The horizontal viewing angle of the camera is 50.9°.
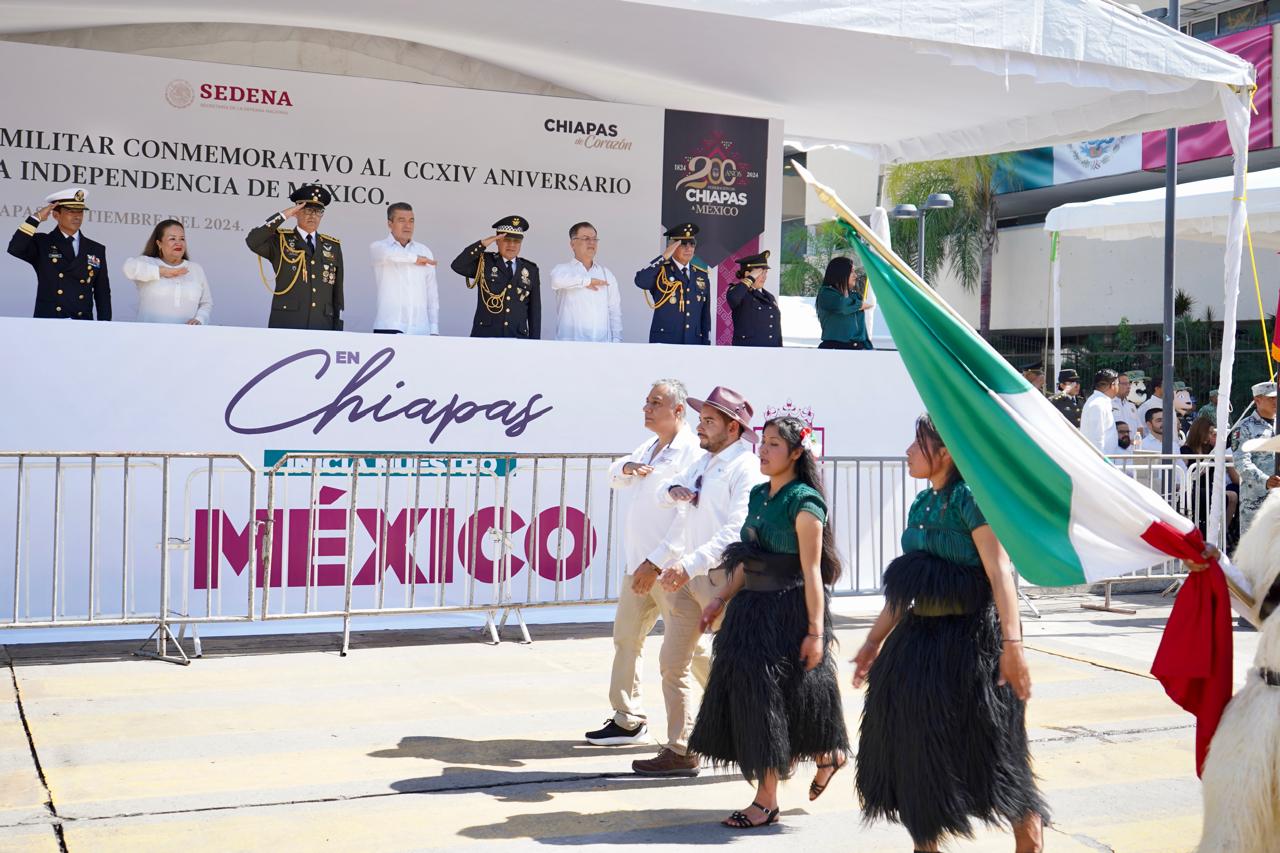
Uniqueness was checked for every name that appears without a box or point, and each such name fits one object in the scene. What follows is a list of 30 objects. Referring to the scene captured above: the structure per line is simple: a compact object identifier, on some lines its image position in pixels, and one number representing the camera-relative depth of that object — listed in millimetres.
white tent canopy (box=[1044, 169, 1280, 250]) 14953
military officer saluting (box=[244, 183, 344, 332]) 11156
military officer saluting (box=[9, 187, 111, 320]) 10445
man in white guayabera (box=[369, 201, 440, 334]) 11742
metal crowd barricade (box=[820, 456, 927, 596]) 10820
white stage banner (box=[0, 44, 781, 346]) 11711
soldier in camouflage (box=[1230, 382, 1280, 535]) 10969
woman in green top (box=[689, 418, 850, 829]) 5152
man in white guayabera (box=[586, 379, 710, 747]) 6324
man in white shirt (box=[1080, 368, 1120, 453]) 13867
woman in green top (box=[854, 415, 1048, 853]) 4320
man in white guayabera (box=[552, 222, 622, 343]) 12320
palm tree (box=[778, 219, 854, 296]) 39406
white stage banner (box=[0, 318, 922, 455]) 8703
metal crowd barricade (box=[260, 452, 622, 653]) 9227
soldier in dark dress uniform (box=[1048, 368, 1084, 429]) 14148
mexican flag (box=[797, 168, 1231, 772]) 3951
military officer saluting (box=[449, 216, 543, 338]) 11977
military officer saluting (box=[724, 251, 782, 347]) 12445
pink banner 22062
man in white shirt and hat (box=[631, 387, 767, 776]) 5957
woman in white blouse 10586
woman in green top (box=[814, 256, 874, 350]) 11922
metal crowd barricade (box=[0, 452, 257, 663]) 8383
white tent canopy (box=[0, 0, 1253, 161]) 9172
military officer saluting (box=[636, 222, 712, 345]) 12633
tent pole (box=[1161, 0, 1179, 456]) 13812
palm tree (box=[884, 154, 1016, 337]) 34156
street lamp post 23781
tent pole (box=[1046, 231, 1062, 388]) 17609
